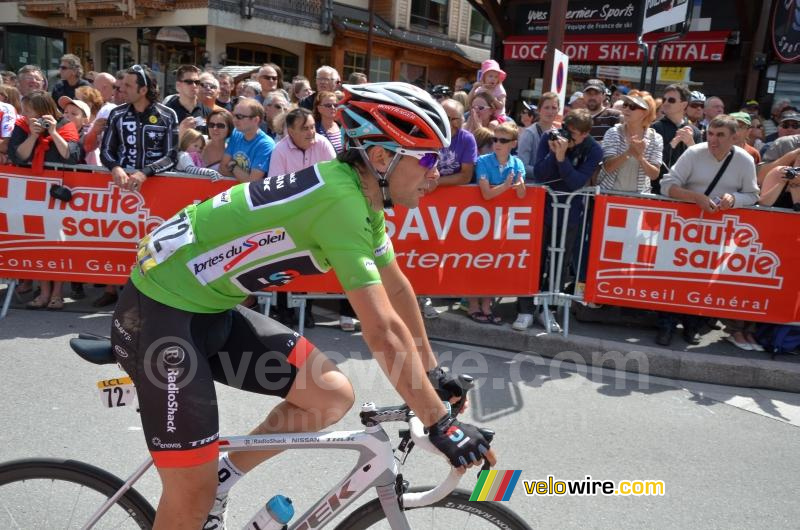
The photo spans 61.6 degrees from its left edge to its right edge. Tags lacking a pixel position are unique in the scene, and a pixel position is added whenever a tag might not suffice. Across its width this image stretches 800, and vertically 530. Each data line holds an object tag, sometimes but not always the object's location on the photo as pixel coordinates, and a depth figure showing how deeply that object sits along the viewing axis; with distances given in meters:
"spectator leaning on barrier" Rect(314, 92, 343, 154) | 6.67
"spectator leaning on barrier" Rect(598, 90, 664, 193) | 6.19
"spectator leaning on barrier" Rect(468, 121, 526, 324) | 5.97
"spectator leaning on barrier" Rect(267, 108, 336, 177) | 5.86
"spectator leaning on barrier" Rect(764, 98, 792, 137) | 10.63
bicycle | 2.18
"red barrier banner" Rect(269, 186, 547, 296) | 6.04
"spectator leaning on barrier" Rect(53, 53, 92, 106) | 9.52
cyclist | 1.99
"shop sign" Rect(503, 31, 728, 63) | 14.15
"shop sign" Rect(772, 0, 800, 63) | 12.12
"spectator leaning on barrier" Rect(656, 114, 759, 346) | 5.79
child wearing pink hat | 7.95
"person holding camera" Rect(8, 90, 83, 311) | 6.08
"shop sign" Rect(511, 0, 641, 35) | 15.49
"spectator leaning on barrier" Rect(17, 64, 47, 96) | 8.34
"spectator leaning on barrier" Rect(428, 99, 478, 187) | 6.10
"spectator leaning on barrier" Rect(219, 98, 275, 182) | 6.23
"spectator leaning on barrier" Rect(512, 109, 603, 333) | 6.08
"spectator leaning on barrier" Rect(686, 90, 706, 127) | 8.52
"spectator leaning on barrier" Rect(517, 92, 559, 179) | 6.97
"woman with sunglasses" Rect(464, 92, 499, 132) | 7.22
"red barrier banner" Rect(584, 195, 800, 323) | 5.80
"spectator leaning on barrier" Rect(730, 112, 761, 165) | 6.12
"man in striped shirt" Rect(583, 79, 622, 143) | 7.18
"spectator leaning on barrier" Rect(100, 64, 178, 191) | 6.12
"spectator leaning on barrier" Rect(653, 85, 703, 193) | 6.89
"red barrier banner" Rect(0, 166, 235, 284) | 6.04
